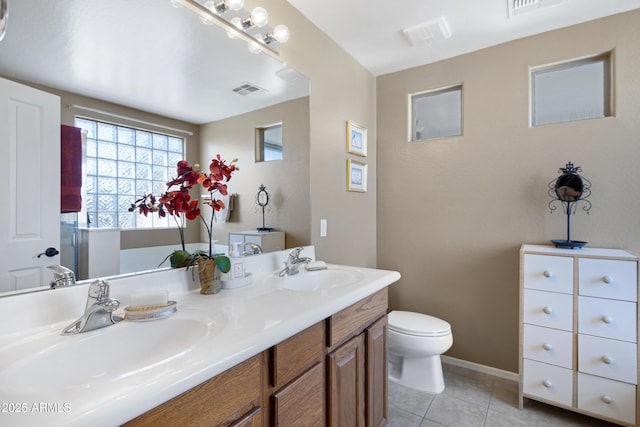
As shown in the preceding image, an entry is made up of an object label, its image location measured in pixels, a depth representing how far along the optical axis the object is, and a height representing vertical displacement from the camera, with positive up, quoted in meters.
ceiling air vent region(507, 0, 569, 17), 1.69 +1.20
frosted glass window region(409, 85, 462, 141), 2.37 +0.81
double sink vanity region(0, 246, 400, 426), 0.54 -0.34
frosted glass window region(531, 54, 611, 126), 1.91 +0.81
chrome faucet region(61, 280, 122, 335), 0.80 -0.28
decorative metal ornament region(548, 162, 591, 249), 1.81 +0.12
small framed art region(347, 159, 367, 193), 2.23 +0.28
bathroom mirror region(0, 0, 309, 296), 0.86 +0.56
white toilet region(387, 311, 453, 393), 1.93 -0.89
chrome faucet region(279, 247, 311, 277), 1.57 -0.28
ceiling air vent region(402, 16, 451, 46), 1.89 +1.19
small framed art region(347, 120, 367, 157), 2.22 +0.57
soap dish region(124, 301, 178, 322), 0.88 -0.30
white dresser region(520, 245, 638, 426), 1.56 -0.66
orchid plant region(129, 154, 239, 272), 1.14 +0.04
